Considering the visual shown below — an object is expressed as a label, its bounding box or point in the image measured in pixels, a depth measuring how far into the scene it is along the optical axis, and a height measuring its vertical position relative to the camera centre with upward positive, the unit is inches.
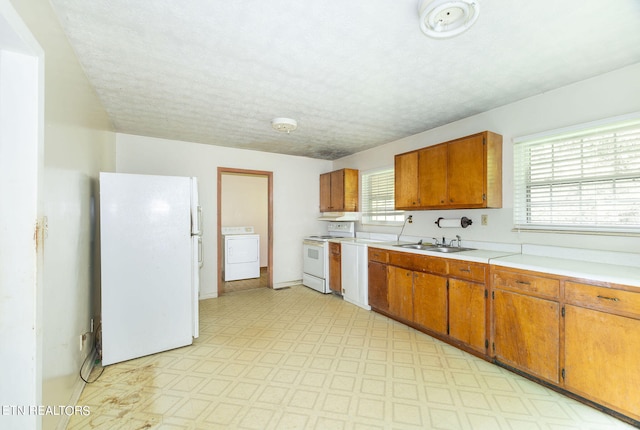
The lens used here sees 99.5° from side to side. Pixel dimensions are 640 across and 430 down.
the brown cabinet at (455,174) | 107.0 +17.4
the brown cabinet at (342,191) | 186.5 +16.9
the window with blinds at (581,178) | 83.3 +12.3
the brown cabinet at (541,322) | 67.0 -34.0
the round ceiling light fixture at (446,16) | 54.6 +42.4
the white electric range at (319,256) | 179.3 -28.4
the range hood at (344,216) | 189.9 -1.1
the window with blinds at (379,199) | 168.9 +10.1
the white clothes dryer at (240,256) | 209.8 -32.5
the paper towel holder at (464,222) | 121.6 -3.6
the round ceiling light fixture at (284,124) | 123.6 +42.1
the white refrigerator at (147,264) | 94.4 -17.9
